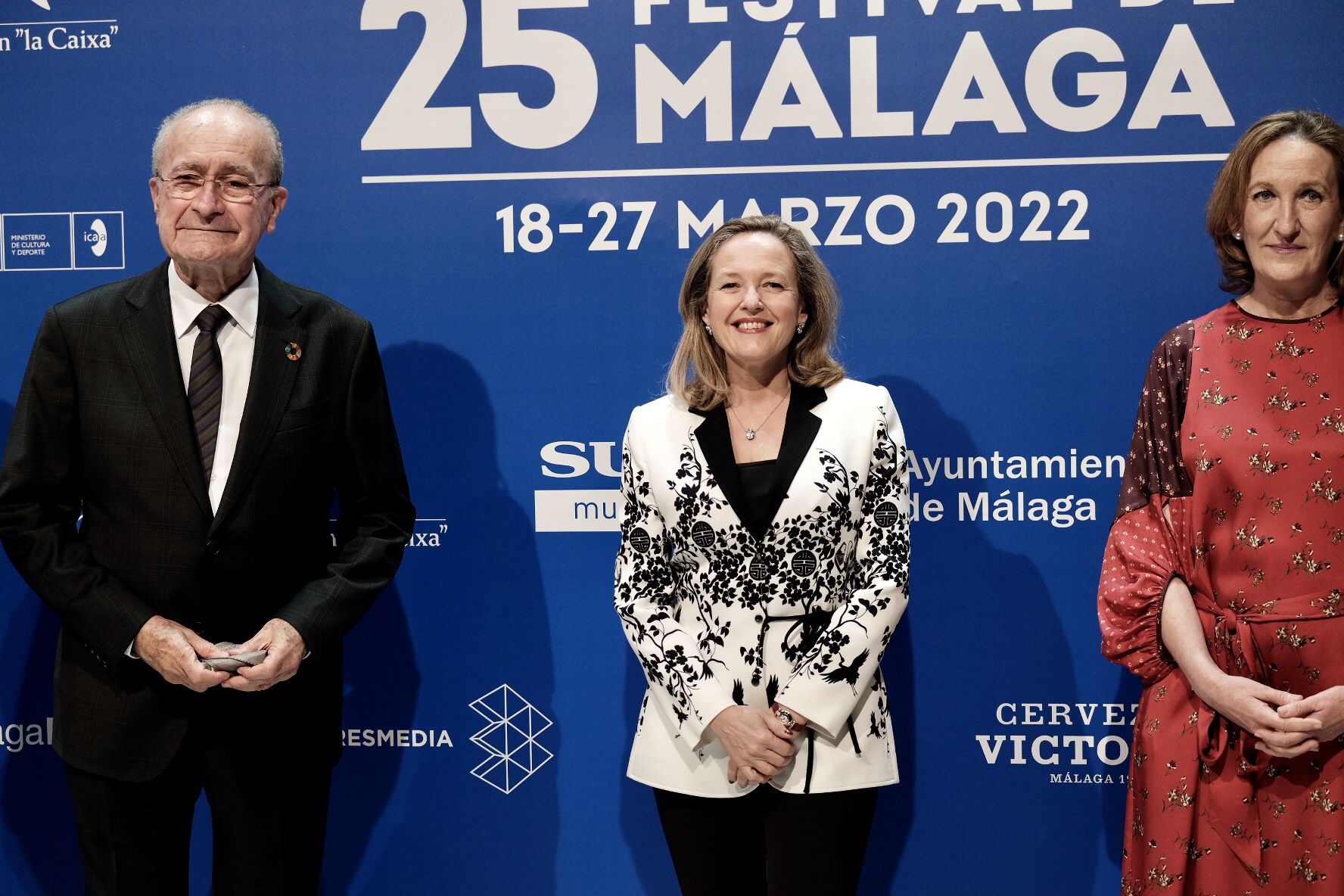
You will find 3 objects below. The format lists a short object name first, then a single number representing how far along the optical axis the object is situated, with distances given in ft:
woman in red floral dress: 7.00
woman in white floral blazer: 7.07
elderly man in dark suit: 7.11
